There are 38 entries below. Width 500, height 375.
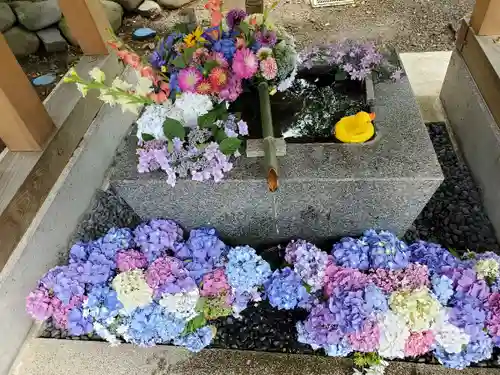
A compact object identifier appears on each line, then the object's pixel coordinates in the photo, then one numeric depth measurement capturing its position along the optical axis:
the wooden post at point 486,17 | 2.21
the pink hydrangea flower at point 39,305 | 1.81
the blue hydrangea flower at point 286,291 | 1.78
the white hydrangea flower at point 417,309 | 1.60
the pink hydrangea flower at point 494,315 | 1.62
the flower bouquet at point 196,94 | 1.79
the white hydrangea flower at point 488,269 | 1.75
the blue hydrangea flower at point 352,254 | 1.82
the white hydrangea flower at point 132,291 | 1.74
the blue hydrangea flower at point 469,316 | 1.61
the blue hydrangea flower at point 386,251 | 1.79
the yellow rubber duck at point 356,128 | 1.85
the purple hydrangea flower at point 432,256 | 1.82
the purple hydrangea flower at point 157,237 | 1.94
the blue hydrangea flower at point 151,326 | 1.74
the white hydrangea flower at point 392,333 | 1.59
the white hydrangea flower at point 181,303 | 1.73
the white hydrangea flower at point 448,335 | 1.60
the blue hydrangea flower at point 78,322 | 1.81
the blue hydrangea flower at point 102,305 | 1.78
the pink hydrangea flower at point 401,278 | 1.70
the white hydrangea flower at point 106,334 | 1.79
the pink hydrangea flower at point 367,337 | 1.59
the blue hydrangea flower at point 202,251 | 1.91
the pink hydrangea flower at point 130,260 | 1.87
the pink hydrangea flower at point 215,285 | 1.81
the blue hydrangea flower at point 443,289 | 1.69
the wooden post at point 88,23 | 2.33
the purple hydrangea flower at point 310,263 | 1.79
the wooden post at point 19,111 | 1.81
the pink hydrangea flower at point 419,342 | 1.61
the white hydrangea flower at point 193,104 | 1.83
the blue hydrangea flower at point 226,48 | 1.86
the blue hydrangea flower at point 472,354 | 1.61
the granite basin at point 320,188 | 1.77
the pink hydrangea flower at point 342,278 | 1.72
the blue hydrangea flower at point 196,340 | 1.74
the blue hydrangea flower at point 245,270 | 1.80
